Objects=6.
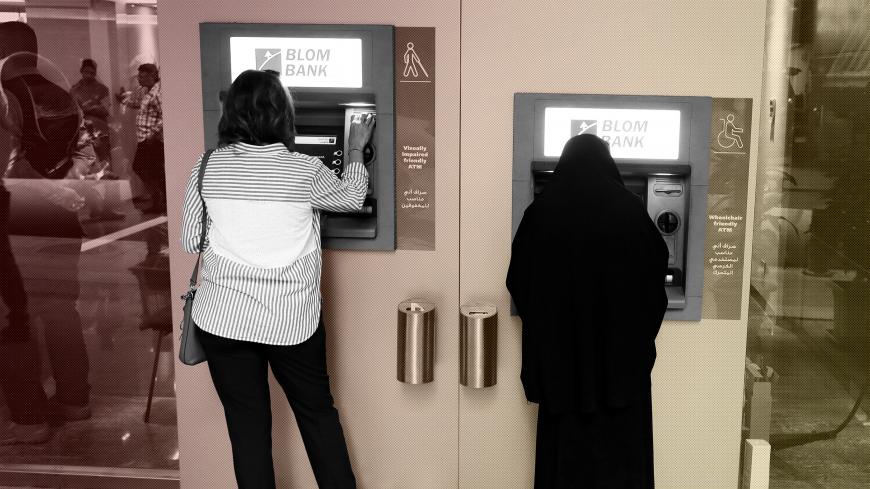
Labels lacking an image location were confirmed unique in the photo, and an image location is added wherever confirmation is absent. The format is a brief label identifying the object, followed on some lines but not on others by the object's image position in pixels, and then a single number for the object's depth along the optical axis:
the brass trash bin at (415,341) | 2.69
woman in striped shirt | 2.36
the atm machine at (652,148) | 2.64
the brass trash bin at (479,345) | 2.68
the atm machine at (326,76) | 2.69
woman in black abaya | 2.30
